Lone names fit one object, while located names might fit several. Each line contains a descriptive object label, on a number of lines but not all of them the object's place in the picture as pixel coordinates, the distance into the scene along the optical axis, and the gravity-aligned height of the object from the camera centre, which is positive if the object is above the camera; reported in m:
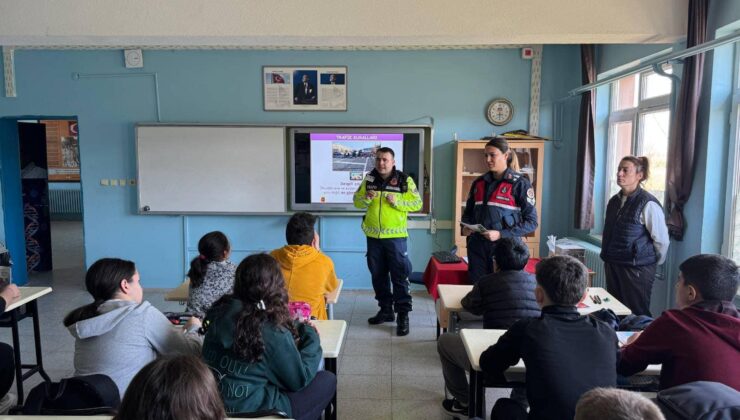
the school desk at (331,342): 2.26 -0.77
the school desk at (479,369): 2.10 -0.80
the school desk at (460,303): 2.83 -0.75
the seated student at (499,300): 2.62 -0.66
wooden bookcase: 5.25 +0.04
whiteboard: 5.58 +0.02
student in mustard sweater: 2.95 -0.56
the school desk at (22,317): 3.14 -0.97
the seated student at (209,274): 2.73 -0.56
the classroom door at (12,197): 6.00 -0.32
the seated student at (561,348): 1.70 -0.60
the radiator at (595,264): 4.62 -0.84
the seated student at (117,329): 1.89 -0.59
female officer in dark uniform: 3.70 -0.26
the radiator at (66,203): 12.38 -0.79
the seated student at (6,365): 2.54 -0.97
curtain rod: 2.88 +0.77
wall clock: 5.50 +0.65
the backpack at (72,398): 1.57 -0.70
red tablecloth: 3.99 -0.79
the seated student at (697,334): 1.66 -0.54
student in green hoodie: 1.76 -0.60
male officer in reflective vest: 4.27 -0.42
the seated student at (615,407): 0.96 -0.45
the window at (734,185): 3.33 -0.08
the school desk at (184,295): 3.10 -0.76
